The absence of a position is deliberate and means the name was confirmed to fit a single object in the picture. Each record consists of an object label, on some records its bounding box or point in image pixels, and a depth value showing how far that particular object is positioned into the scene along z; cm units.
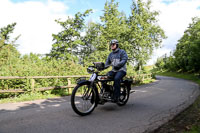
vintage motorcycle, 451
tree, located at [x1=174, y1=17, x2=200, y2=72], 2725
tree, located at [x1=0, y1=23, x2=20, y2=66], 1152
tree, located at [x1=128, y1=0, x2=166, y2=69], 2793
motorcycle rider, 521
